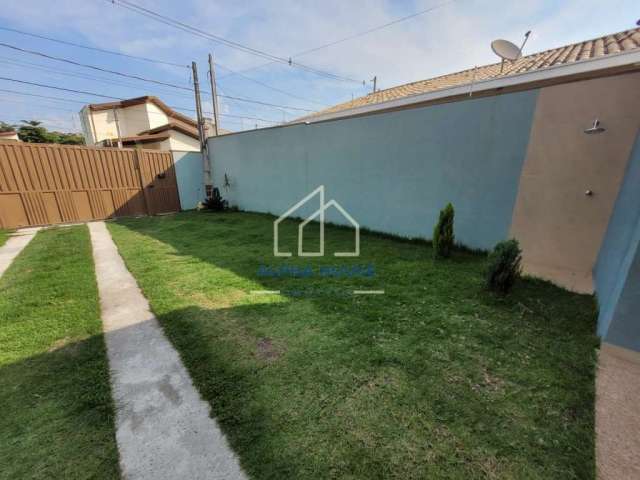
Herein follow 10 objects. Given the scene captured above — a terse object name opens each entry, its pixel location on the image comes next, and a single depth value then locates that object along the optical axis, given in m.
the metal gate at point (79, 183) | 7.63
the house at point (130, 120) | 16.62
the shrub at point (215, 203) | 10.65
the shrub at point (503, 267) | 3.01
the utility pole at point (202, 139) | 10.47
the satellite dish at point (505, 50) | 4.97
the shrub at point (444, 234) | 4.17
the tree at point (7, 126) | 24.58
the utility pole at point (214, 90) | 12.80
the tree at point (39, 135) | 25.78
